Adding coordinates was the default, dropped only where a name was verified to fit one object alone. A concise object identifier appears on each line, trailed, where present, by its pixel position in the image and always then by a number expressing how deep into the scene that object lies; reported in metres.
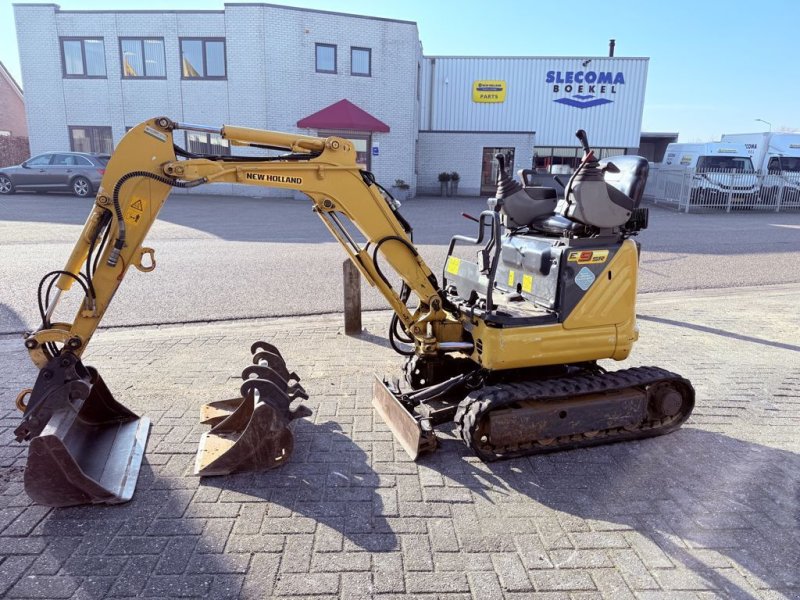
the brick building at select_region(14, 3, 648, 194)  24.00
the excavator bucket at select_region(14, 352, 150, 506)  3.53
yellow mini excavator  3.87
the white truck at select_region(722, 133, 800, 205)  24.56
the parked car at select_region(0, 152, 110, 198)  21.38
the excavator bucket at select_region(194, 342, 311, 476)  3.98
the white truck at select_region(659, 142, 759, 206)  23.86
